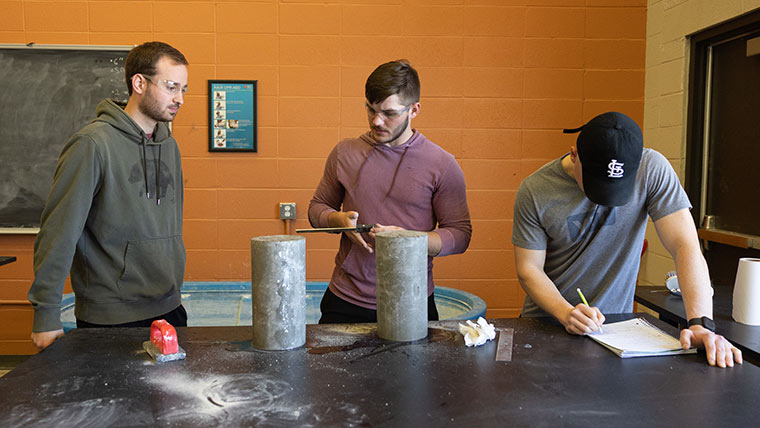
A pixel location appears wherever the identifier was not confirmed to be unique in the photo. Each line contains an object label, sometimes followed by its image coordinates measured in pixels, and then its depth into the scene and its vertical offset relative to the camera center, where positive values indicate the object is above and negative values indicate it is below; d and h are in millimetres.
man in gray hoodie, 1801 -111
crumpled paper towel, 1564 -379
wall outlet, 3844 -170
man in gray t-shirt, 1684 -128
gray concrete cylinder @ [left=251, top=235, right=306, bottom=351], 1512 -265
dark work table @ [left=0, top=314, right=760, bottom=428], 1140 -418
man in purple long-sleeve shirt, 2074 -30
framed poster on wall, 3768 +403
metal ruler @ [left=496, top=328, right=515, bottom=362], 1475 -401
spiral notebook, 1488 -389
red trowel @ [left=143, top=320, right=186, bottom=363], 1445 -385
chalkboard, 3721 +445
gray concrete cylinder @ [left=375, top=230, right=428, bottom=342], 1582 -256
